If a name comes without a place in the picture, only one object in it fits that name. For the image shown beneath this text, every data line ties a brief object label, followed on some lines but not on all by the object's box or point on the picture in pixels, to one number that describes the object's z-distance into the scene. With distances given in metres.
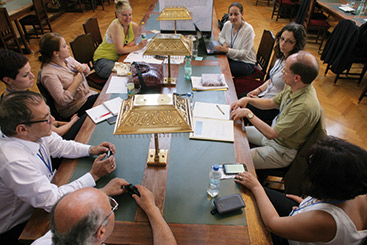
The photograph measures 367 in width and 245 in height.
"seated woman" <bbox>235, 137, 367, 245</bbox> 1.04
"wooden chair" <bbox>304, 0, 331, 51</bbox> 4.88
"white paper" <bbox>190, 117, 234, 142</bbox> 1.72
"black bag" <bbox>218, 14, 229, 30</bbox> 3.77
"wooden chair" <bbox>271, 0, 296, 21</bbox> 6.51
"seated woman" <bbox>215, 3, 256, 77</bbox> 2.95
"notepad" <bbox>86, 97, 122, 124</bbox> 1.90
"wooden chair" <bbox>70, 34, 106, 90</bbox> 2.93
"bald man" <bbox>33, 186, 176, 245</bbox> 0.86
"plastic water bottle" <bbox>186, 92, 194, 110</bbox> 2.04
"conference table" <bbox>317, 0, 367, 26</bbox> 4.41
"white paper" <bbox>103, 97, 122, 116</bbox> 1.97
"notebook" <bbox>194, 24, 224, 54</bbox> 3.00
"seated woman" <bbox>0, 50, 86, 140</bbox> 1.79
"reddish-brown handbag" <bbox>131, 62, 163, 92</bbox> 2.18
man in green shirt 1.70
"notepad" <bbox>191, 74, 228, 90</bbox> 2.27
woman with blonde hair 2.85
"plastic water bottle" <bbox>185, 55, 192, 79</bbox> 2.43
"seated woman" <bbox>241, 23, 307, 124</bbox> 2.26
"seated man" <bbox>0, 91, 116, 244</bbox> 1.20
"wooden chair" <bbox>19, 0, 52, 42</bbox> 5.03
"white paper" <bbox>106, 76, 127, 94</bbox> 2.25
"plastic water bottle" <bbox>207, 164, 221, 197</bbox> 1.33
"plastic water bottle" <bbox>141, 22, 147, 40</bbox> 3.36
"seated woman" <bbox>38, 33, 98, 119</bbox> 2.11
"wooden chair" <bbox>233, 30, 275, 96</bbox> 2.90
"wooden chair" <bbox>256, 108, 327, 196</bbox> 1.66
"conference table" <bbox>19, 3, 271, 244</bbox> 1.15
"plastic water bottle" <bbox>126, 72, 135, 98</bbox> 2.14
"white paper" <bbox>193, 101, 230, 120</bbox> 1.91
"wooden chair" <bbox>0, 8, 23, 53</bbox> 4.12
